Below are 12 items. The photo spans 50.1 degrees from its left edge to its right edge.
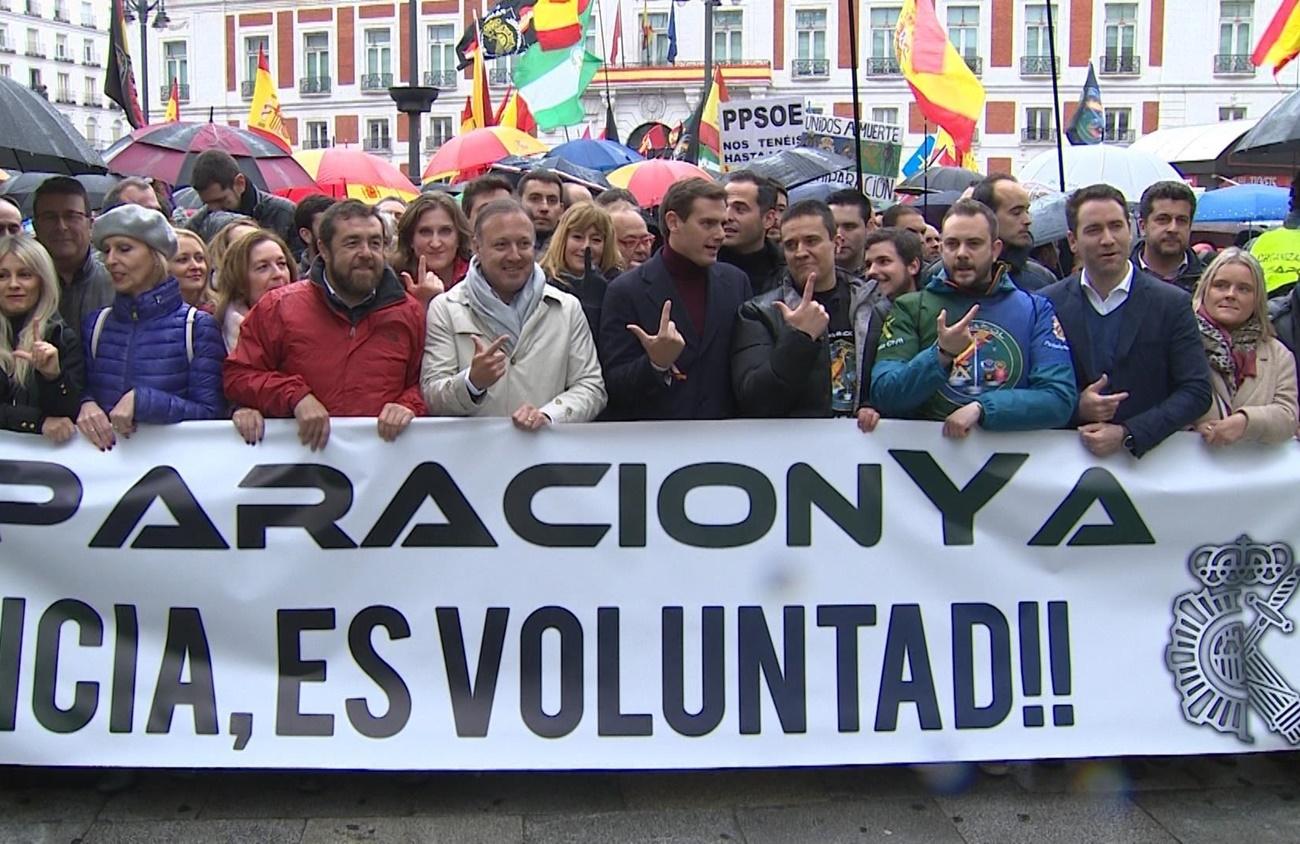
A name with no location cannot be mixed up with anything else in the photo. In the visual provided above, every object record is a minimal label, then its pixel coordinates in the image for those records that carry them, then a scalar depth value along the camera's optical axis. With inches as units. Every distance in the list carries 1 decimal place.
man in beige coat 176.4
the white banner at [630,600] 170.4
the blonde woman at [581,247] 214.1
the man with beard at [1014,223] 235.3
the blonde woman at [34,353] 172.6
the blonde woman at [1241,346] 186.2
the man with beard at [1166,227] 221.0
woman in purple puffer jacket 175.9
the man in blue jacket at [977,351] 173.8
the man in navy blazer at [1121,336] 178.5
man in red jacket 173.6
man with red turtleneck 179.9
